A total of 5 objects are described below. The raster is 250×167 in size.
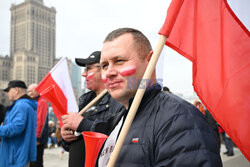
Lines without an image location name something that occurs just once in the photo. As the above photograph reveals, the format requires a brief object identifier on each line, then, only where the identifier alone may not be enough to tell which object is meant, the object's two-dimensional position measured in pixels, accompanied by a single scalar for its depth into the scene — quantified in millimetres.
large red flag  1661
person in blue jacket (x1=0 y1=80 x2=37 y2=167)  3873
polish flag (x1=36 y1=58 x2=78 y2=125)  2810
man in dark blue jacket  1138
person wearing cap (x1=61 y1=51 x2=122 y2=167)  2320
